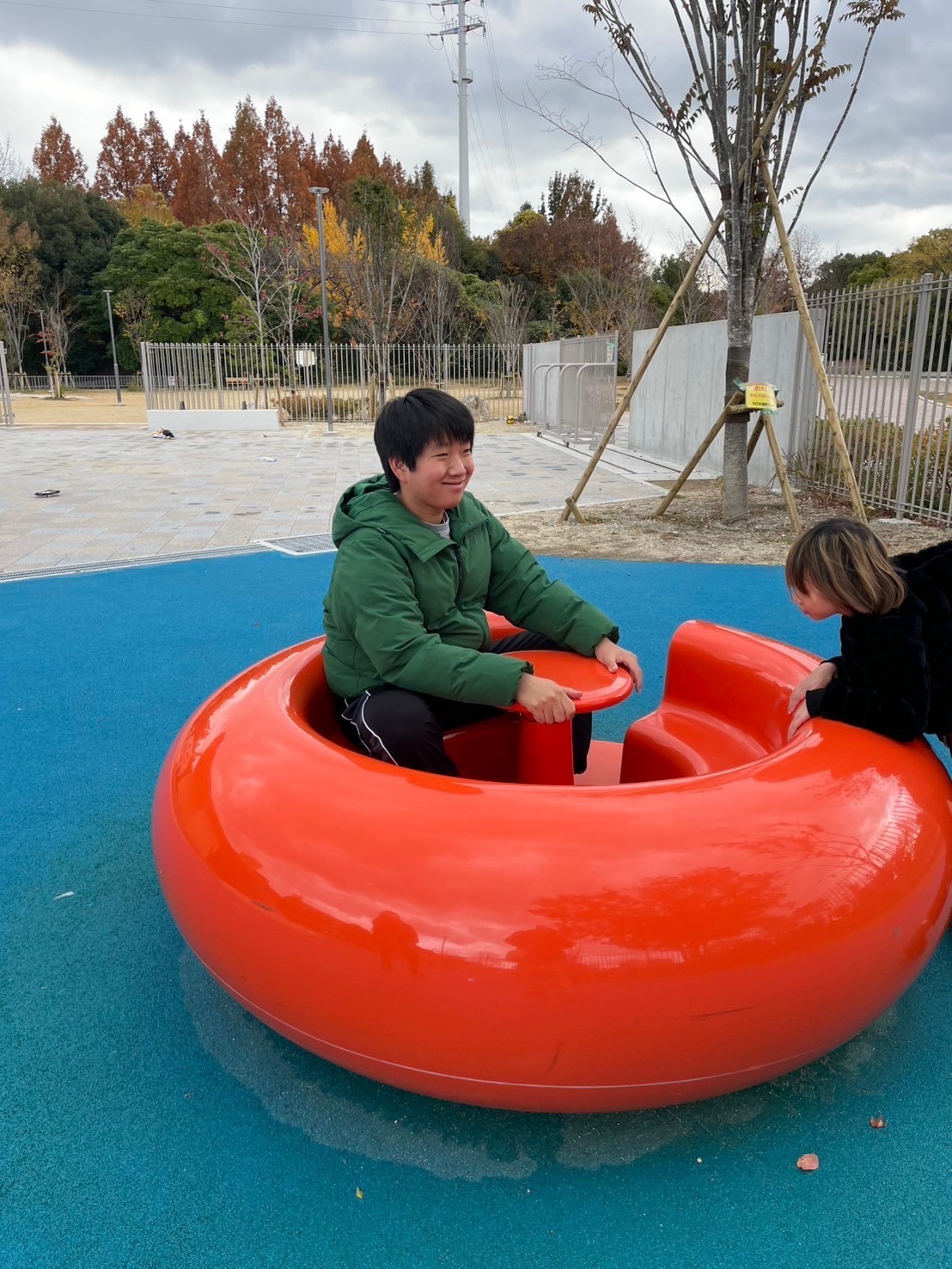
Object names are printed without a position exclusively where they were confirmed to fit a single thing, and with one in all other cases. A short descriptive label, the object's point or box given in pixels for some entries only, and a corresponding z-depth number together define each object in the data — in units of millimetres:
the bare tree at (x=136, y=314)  41375
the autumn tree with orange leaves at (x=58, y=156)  69875
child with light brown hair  2354
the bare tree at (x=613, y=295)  35375
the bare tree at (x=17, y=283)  39812
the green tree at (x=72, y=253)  43969
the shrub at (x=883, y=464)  8836
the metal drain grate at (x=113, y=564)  7383
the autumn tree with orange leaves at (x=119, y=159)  73500
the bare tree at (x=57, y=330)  39562
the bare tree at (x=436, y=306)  33906
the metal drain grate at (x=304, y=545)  8375
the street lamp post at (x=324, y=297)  22719
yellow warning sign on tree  8203
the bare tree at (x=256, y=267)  29234
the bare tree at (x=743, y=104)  7719
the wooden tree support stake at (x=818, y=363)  7316
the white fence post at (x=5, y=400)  23984
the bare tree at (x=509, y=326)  29578
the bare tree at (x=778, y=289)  24672
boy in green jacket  2387
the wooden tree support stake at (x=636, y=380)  8336
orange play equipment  1769
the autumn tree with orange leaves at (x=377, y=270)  26438
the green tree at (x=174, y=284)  40875
